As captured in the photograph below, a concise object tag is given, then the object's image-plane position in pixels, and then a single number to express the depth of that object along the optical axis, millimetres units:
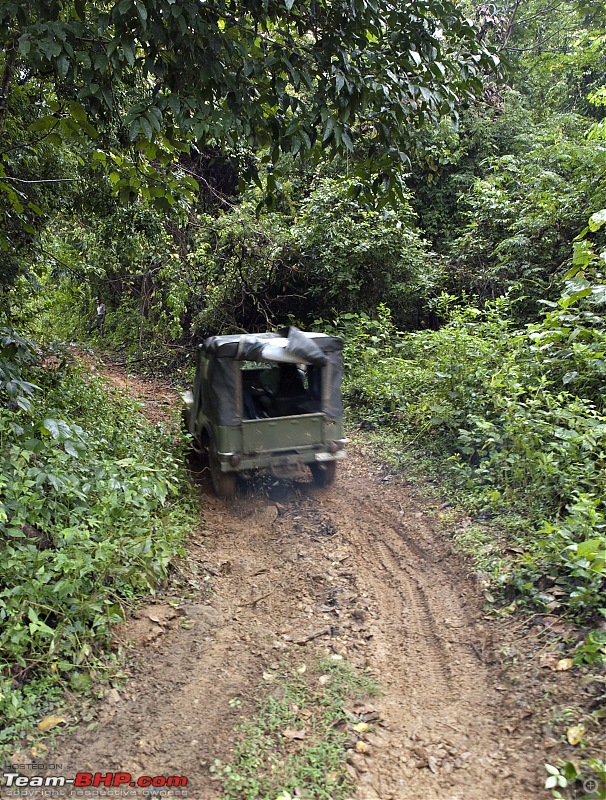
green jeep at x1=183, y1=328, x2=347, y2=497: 5957
